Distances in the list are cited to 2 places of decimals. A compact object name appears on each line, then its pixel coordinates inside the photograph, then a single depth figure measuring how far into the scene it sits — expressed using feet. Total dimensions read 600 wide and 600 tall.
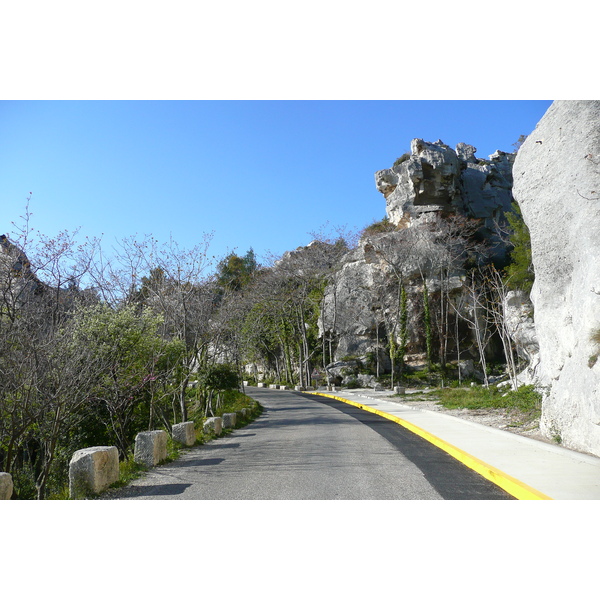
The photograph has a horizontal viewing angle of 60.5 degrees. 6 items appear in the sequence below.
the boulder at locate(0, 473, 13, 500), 21.08
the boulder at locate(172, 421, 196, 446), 37.65
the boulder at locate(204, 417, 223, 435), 43.52
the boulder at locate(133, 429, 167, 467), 29.91
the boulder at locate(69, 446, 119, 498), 23.07
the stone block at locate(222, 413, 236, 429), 49.22
